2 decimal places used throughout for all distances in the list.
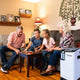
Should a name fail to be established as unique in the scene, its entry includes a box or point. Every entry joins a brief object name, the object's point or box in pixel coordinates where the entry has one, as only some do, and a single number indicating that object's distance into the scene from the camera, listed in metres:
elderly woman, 2.31
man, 2.91
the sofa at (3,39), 3.80
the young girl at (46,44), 2.72
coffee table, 2.43
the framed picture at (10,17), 4.84
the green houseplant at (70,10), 3.53
